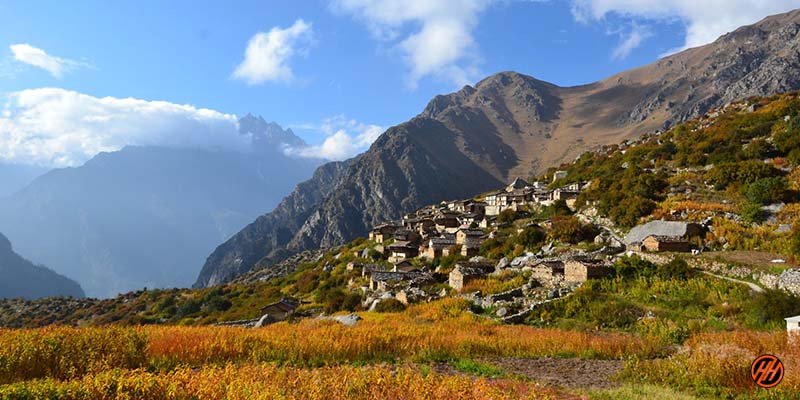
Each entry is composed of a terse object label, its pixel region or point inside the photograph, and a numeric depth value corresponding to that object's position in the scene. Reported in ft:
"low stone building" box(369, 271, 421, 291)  131.44
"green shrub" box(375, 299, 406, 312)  101.09
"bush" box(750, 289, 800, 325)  56.85
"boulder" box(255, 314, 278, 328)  102.58
